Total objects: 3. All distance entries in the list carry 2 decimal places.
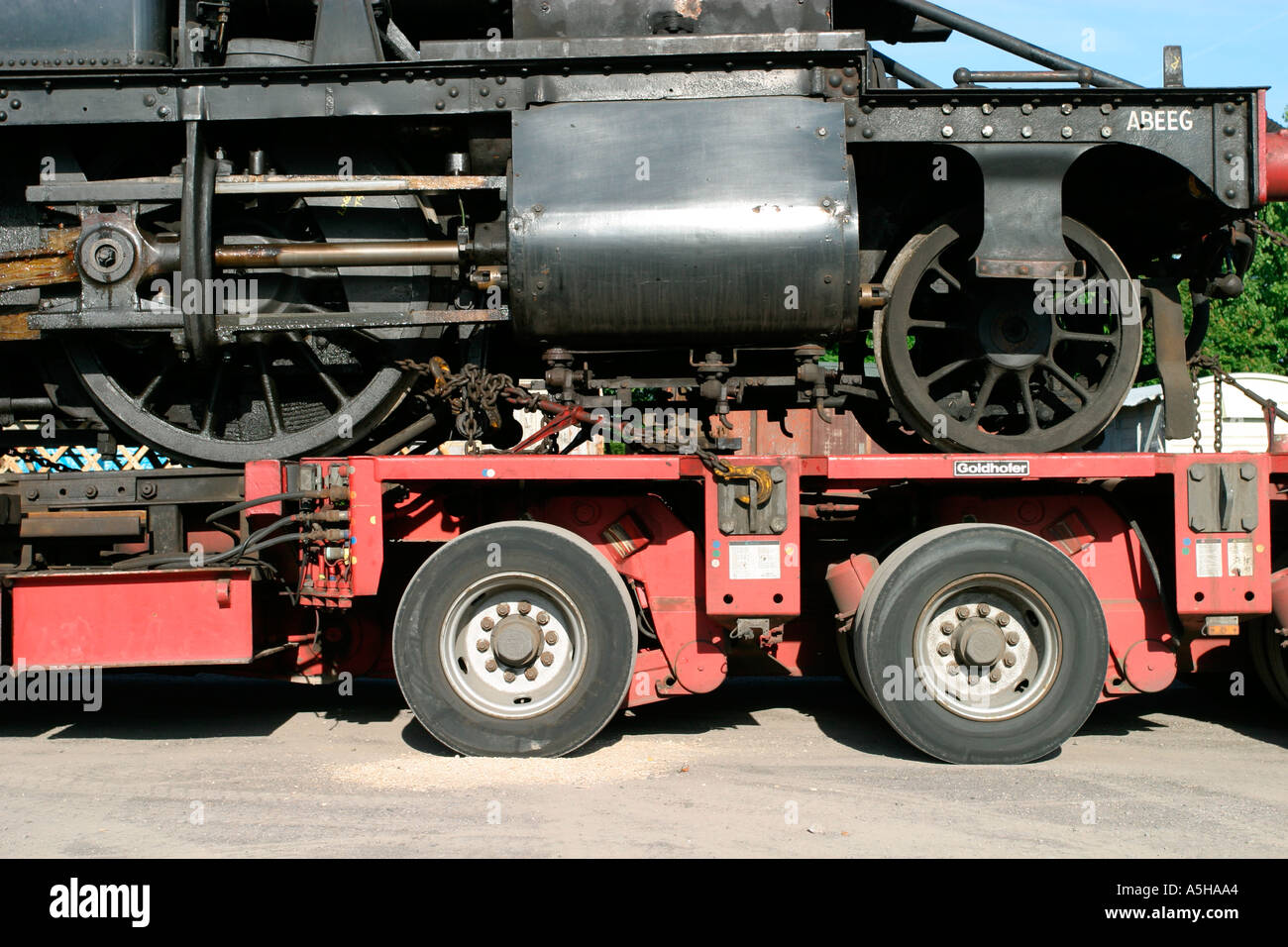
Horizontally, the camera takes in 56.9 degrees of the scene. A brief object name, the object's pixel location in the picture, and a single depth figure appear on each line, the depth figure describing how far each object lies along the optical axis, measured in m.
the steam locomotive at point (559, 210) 6.58
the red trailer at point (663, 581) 6.36
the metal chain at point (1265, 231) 7.09
